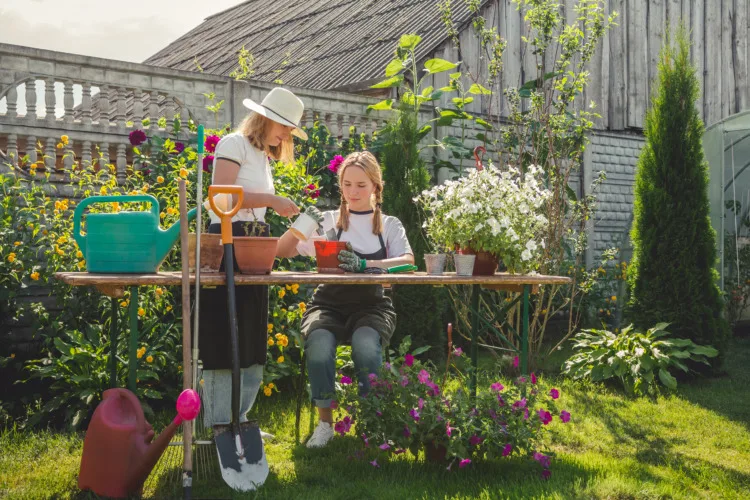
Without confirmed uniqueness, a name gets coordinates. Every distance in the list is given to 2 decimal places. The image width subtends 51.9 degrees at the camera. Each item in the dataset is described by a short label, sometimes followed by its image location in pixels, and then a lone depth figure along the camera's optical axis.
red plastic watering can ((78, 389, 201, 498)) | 2.91
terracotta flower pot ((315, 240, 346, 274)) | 3.43
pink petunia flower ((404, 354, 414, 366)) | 3.79
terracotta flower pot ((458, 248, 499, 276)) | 3.79
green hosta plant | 5.44
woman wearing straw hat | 3.34
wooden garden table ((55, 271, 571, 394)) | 2.86
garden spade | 2.92
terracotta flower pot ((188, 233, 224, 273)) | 3.02
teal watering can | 2.92
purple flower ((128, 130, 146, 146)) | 5.24
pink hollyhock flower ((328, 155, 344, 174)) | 5.30
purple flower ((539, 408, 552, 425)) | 3.55
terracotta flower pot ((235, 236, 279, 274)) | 3.08
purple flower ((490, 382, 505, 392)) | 3.63
